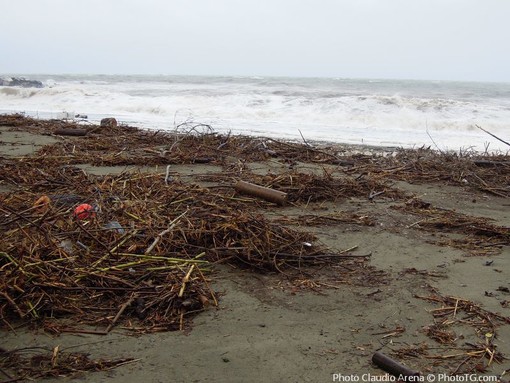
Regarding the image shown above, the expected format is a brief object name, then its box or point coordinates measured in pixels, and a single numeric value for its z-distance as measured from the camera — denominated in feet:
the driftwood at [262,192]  13.38
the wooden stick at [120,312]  6.73
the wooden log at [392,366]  5.64
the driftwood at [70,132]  26.40
